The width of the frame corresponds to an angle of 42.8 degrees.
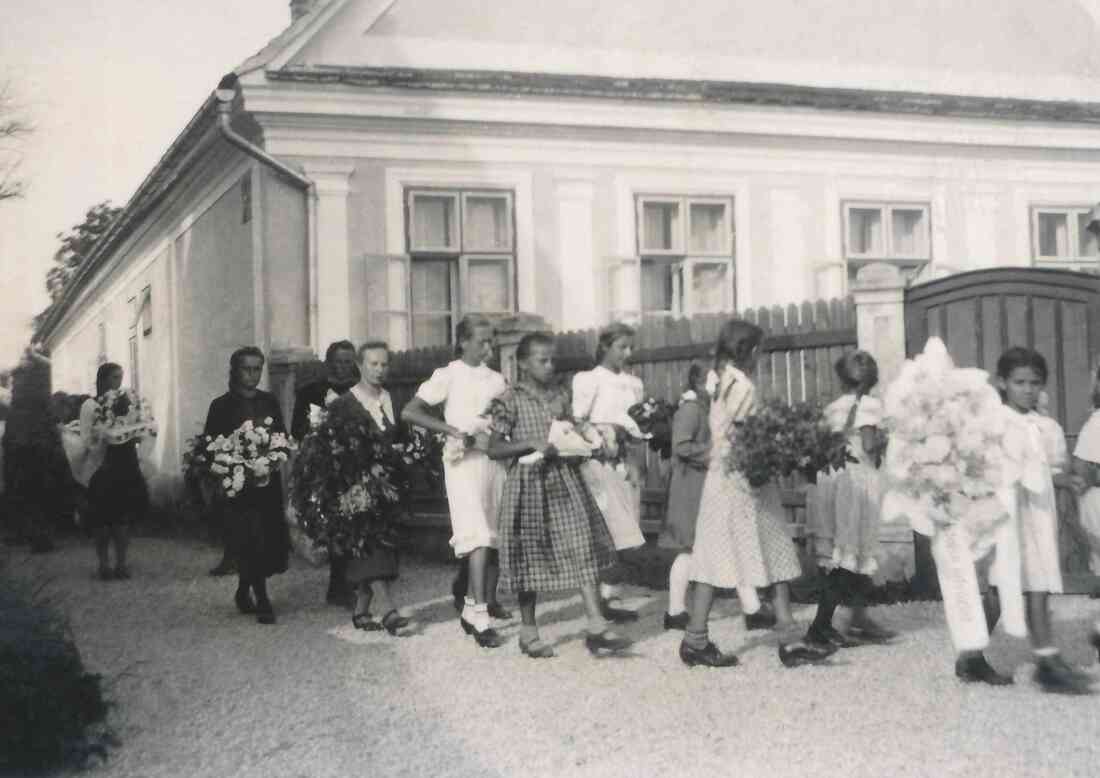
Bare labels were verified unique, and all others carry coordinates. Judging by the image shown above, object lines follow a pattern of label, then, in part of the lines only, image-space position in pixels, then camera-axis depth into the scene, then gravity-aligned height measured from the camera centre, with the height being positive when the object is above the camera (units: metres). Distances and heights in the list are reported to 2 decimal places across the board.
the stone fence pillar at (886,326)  9.27 +0.53
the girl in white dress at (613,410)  8.45 +0.01
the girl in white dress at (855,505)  7.45 -0.54
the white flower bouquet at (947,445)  6.13 -0.19
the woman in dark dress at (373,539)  8.41 -0.73
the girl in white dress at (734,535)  6.84 -0.62
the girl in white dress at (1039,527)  6.10 -0.57
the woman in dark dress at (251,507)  9.20 -0.57
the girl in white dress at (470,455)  7.90 -0.23
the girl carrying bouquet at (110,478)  11.42 -0.44
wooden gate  9.32 +0.57
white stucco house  14.48 +2.84
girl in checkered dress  7.25 -0.53
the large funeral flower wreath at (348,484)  8.41 -0.40
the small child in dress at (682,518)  7.95 -0.62
